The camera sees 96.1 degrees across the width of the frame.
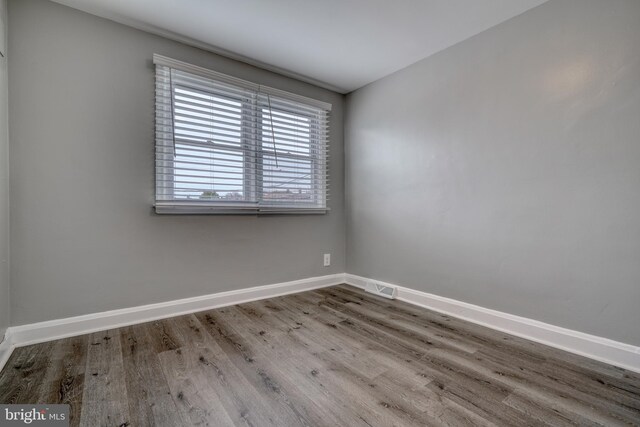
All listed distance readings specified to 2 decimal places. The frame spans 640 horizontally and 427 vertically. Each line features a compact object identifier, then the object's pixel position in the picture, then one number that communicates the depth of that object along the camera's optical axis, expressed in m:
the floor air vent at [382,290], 2.80
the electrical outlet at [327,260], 3.25
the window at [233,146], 2.27
